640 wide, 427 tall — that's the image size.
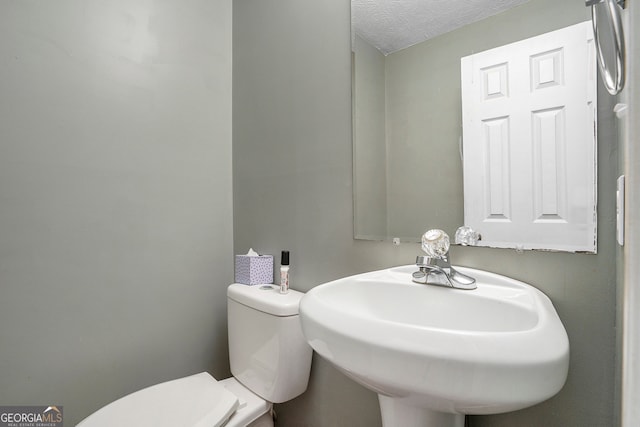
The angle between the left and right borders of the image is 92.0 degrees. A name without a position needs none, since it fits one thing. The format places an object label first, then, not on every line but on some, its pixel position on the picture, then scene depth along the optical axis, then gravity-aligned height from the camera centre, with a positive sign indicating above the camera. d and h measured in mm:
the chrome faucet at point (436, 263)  756 -125
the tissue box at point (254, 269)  1239 -220
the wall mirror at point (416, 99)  800 +350
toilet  870 -558
